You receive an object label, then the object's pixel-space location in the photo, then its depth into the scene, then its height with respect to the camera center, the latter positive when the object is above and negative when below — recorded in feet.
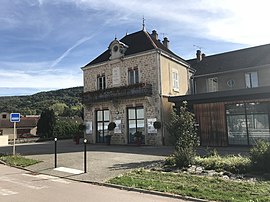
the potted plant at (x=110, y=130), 73.41 -0.97
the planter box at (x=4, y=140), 93.15 -4.07
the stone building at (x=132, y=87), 68.74 +10.80
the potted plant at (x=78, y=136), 81.87 -2.73
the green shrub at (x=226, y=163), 30.25 -4.74
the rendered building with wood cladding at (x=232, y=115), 55.52 +2.05
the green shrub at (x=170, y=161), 35.13 -4.72
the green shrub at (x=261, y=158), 28.89 -3.73
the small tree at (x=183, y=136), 34.47 -1.48
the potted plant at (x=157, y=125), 65.82 +0.19
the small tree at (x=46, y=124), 119.75 +1.77
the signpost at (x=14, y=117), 50.34 +2.18
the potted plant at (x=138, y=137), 67.52 -2.81
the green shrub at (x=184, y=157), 34.04 -4.11
